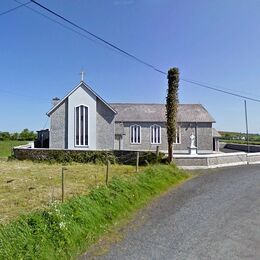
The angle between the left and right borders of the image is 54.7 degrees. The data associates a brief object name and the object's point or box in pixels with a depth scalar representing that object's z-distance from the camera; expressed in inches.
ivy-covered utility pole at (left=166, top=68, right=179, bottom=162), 624.0
